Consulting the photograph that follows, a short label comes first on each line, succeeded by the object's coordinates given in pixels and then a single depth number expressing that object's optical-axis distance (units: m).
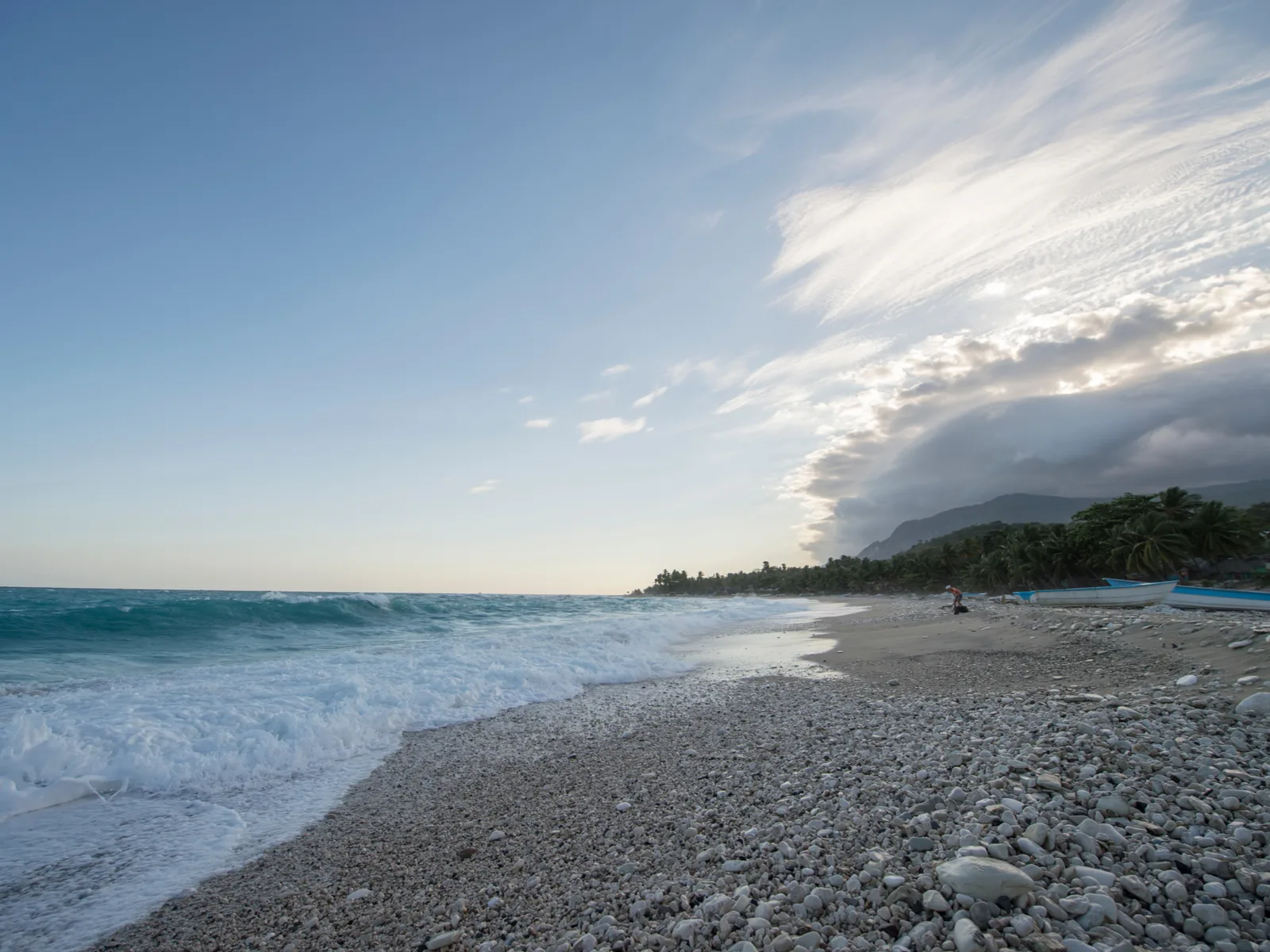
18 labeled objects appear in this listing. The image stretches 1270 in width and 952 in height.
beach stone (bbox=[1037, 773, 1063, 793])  4.13
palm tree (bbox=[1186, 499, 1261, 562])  44.12
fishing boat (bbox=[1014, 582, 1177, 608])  22.31
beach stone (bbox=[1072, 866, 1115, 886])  3.07
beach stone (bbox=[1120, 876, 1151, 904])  2.96
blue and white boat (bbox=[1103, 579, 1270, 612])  16.20
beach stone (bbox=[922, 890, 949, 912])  3.05
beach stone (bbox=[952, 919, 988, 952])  2.69
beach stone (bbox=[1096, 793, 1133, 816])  3.71
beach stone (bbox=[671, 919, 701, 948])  3.22
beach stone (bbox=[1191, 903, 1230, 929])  2.73
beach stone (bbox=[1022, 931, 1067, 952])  2.65
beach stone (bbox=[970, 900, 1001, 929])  2.89
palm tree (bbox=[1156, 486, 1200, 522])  47.53
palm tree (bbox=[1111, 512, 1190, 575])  44.09
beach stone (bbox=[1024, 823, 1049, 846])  3.50
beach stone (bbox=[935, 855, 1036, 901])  3.00
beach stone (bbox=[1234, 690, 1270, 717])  5.34
